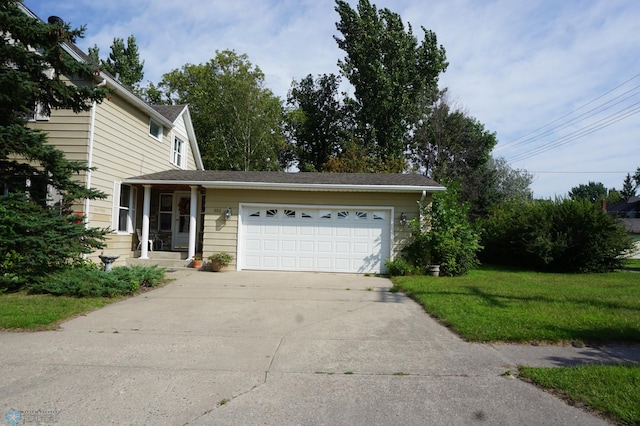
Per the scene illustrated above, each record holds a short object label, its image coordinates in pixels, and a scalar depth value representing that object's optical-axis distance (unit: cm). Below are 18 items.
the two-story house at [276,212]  1256
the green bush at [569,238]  1446
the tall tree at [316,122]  3369
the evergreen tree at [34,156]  808
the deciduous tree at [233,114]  2839
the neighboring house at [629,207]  4729
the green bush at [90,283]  795
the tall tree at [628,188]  7244
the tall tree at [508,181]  3391
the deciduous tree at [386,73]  2889
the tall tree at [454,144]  3020
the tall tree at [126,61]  3381
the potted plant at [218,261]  1234
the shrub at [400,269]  1208
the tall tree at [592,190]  8819
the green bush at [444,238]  1202
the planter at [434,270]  1187
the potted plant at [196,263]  1292
